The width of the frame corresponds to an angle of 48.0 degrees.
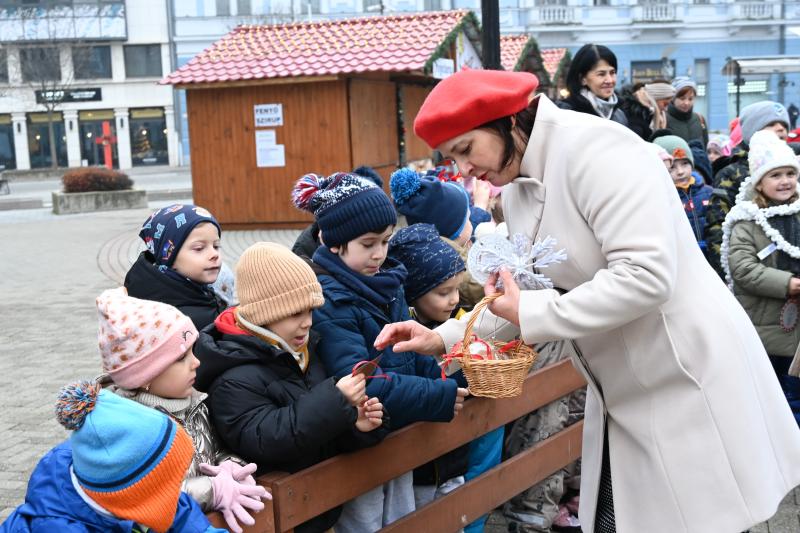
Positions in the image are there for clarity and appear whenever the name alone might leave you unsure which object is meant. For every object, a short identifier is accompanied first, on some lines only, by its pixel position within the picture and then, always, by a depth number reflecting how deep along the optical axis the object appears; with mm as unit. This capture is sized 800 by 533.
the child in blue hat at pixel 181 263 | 3918
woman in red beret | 2322
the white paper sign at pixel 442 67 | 14867
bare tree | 43094
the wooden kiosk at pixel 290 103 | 15195
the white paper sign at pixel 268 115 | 15680
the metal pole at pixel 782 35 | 42938
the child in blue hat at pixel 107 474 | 2232
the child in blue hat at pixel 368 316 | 3162
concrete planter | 22266
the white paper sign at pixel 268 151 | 15680
